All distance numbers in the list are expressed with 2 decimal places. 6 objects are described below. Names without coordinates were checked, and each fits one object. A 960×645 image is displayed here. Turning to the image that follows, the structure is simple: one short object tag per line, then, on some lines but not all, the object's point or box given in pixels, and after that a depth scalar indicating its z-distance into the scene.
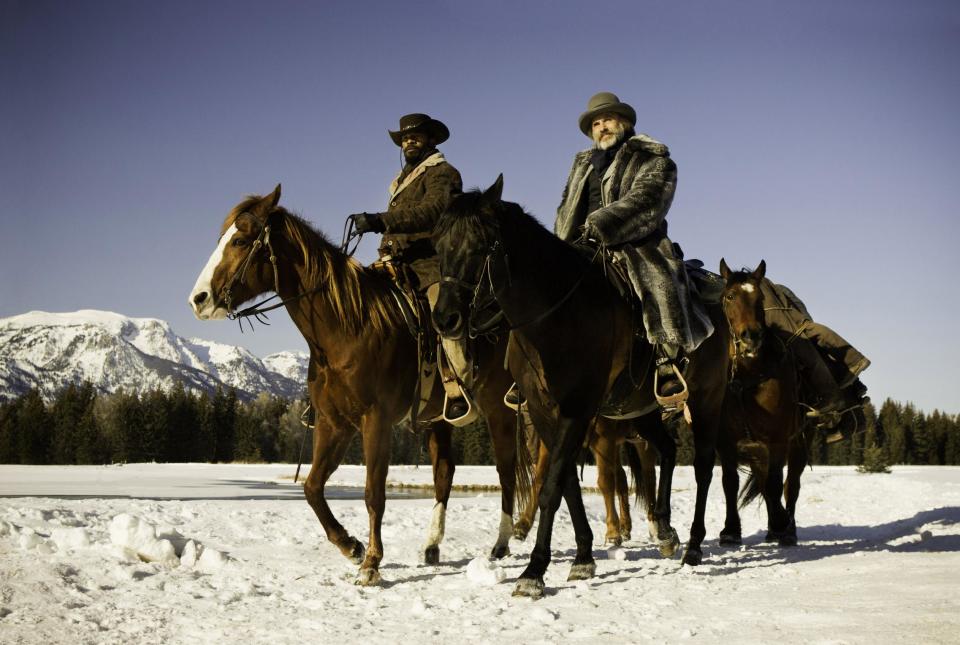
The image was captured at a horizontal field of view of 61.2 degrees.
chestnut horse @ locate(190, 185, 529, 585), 6.76
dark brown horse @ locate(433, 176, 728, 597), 5.43
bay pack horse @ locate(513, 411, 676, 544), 8.97
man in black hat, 7.73
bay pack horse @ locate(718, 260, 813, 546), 9.94
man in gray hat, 6.81
